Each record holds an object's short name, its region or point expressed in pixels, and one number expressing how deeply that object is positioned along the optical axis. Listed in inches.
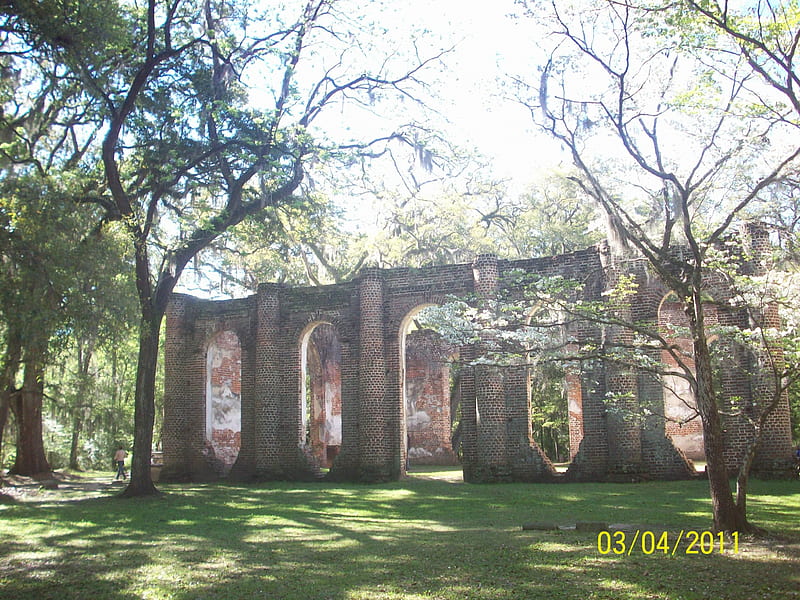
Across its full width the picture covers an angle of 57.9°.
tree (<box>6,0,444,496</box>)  626.8
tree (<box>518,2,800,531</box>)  320.2
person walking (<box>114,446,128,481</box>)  933.9
